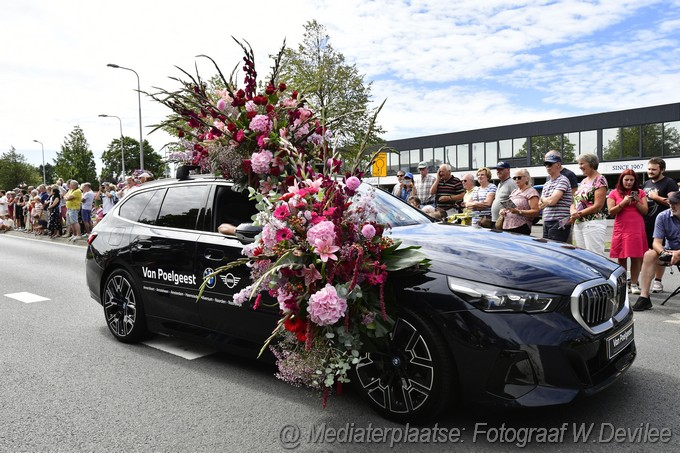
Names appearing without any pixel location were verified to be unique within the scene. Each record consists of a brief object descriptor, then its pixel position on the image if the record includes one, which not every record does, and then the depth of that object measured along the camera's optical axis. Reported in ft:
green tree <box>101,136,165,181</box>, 359.66
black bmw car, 9.75
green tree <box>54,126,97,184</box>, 271.69
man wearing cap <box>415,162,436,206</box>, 33.65
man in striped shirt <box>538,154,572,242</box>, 23.39
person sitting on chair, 20.88
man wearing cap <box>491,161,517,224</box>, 25.86
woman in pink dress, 22.26
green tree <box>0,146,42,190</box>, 300.61
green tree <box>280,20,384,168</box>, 88.74
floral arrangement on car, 9.98
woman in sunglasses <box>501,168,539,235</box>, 24.06
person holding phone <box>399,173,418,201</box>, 36.81
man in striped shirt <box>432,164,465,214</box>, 32.09
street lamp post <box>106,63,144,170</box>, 97.86
